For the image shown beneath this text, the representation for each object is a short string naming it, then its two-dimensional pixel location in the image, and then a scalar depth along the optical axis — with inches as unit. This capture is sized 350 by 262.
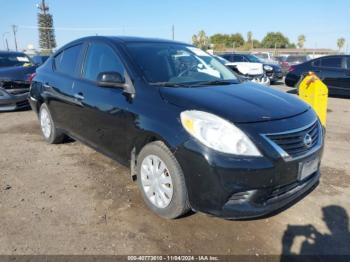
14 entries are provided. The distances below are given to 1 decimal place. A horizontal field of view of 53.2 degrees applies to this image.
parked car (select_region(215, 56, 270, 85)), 436.1
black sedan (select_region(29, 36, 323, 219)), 108.6
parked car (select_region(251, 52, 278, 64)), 1029.4
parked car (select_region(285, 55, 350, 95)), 454.9
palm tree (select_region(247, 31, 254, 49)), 3409.0
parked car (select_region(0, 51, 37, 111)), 325.1
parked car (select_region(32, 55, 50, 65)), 598.5
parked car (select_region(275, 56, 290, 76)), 812.7
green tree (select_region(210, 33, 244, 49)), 3527.6
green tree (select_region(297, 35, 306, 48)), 3540.8
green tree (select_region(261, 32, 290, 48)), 3526.1
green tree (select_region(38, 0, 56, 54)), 2669.3
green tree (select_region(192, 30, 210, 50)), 2994.8
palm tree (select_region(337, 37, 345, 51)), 3281.0
